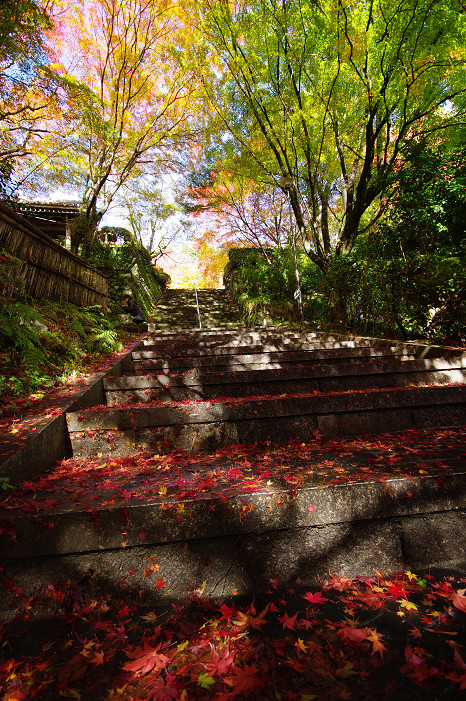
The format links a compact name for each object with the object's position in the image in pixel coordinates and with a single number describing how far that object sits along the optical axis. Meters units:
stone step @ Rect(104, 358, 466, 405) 3.43
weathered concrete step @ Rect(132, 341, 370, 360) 4.68
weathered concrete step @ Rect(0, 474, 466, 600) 1.46
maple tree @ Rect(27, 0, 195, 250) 9.54
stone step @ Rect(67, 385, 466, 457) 2.52
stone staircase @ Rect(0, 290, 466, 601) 1.49
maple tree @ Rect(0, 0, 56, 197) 6.37
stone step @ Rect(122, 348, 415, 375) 4.15
